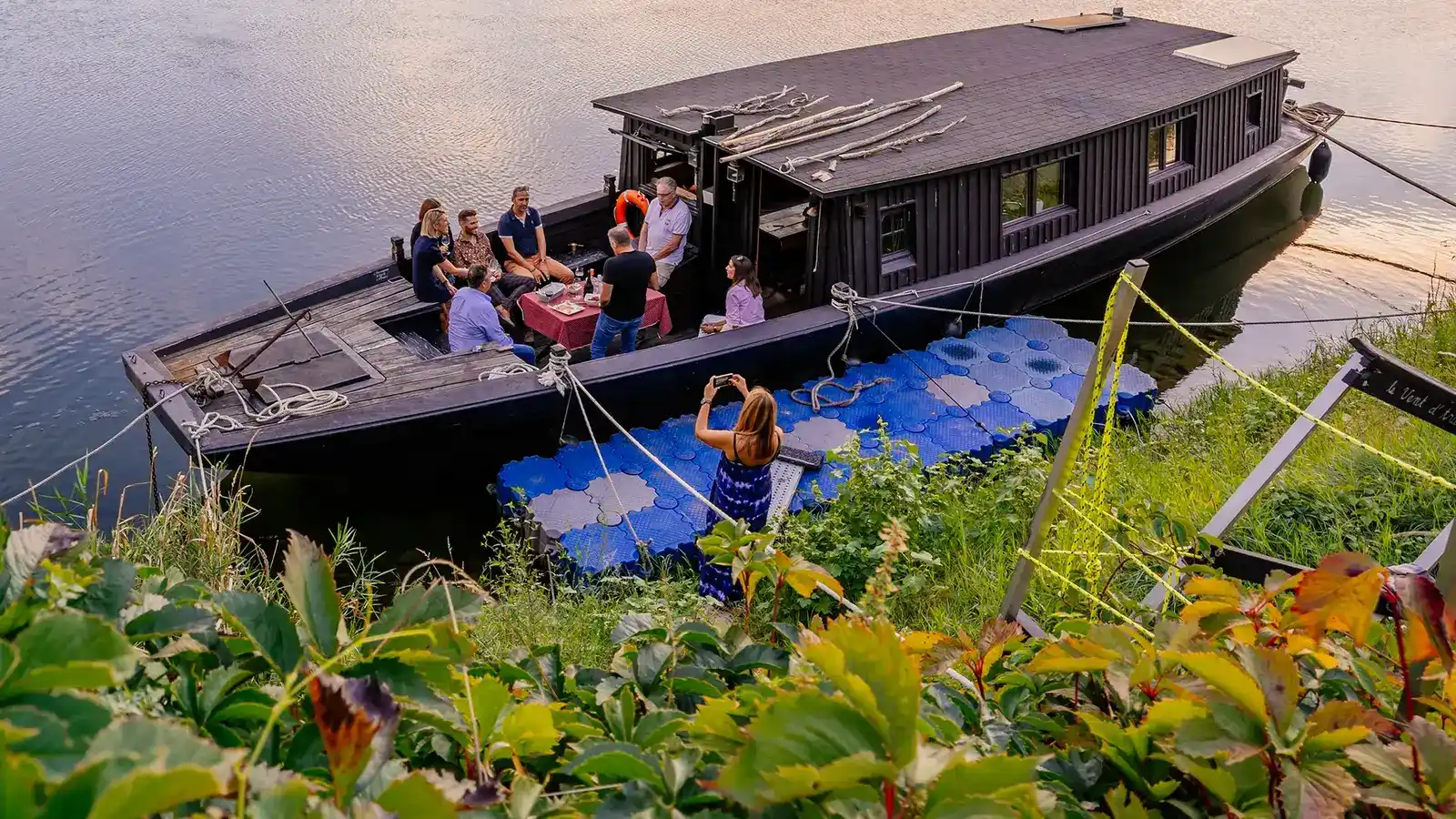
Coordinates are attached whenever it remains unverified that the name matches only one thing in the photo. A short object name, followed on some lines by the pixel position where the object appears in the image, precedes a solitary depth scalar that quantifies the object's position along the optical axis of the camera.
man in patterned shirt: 9.26
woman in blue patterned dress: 5.65
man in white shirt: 9.52
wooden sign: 3.68
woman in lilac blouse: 8.41
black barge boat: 7.60
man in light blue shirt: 8.26
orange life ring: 10.04
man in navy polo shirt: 9.52
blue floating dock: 7.13
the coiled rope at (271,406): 7.04
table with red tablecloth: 8.95
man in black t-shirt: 8.25
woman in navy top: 8.82
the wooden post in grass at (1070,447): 3.78
